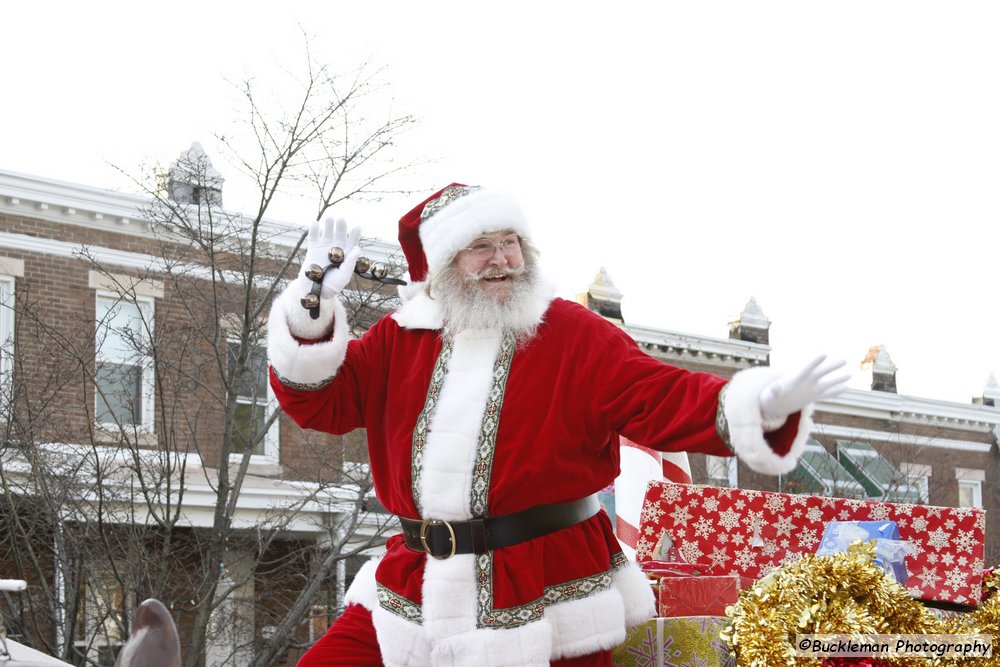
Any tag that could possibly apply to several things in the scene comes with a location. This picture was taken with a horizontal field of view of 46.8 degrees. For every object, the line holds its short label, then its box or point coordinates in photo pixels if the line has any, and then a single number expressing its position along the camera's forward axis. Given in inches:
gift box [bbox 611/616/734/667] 155.6
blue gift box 155.0
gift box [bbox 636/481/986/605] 177.5
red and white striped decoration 220.2
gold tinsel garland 130.5
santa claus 133.1
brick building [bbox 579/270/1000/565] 778.8
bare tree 346.3
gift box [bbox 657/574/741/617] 163.3
